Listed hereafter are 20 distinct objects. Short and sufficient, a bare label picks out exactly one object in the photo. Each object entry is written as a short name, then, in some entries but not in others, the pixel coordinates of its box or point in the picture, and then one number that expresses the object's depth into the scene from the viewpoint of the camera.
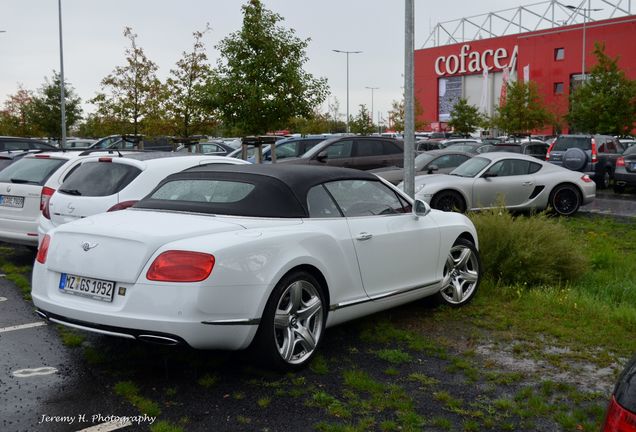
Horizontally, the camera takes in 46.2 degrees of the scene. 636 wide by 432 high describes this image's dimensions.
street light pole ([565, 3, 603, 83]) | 52.86
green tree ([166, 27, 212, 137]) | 21.48
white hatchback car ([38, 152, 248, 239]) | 8.13
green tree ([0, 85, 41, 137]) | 43.84
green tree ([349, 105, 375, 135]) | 49.06
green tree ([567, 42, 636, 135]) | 36.88
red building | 56.41
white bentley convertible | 4.83
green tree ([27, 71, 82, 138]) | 41.94
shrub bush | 8.73
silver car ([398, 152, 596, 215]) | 15.02
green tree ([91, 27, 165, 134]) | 24.62
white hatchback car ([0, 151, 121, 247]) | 9.64
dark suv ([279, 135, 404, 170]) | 17.94
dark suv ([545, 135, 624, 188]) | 22.56
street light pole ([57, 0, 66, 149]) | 33.94
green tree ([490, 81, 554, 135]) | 44.72
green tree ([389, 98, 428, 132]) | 60.62
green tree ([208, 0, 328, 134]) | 18.08
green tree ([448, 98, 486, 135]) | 52.34
